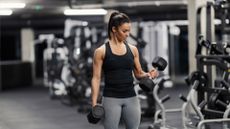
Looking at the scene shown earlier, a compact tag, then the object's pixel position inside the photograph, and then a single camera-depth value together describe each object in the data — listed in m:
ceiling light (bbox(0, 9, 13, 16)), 10.89
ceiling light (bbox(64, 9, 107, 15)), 10.64
